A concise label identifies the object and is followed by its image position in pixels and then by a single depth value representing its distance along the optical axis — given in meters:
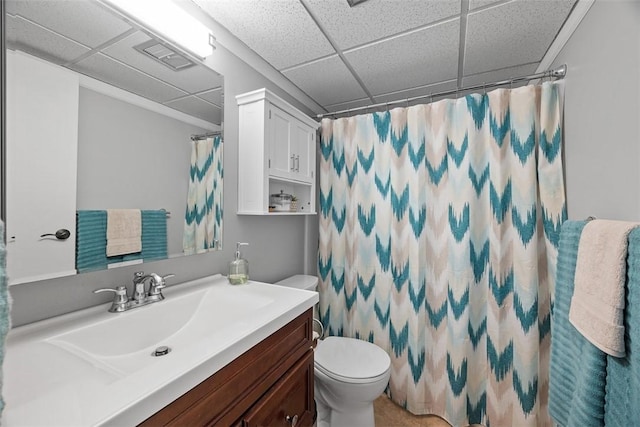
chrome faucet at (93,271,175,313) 0.94
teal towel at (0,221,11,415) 0.38
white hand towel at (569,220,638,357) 0.76
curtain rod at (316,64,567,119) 1.38
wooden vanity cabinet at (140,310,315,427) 0.63
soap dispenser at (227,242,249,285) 1.30
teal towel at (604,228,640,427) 0.68
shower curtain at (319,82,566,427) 1.48
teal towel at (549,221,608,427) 0.82
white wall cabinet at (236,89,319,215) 1.45
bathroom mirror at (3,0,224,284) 0.76
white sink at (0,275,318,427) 0.50
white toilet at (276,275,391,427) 1.41
